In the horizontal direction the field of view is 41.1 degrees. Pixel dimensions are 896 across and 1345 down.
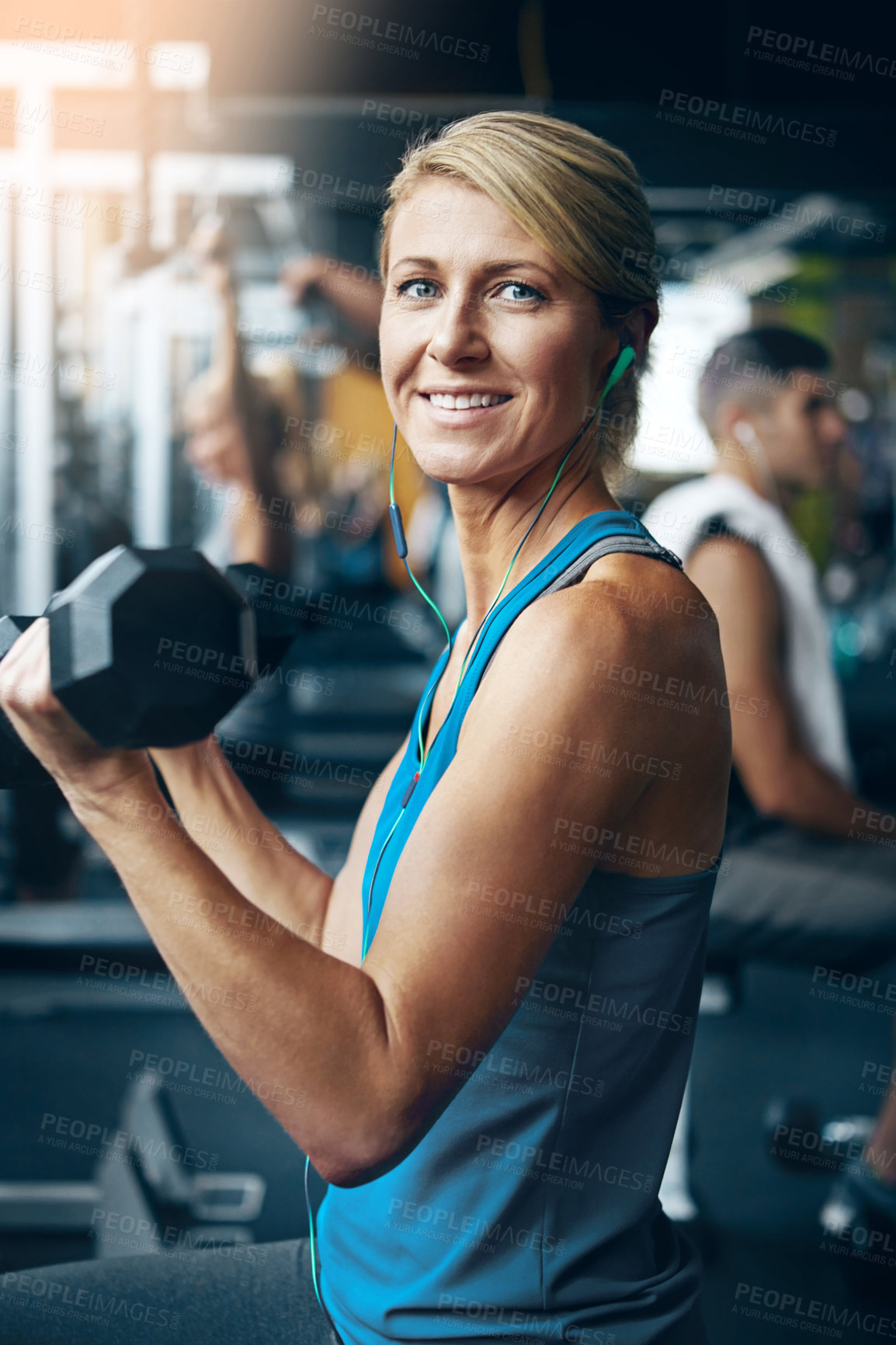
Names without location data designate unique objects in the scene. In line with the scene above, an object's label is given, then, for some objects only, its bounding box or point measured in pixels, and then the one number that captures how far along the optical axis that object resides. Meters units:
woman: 0.73
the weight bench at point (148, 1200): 2.10
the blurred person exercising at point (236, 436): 3.02
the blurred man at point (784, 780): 2.07
